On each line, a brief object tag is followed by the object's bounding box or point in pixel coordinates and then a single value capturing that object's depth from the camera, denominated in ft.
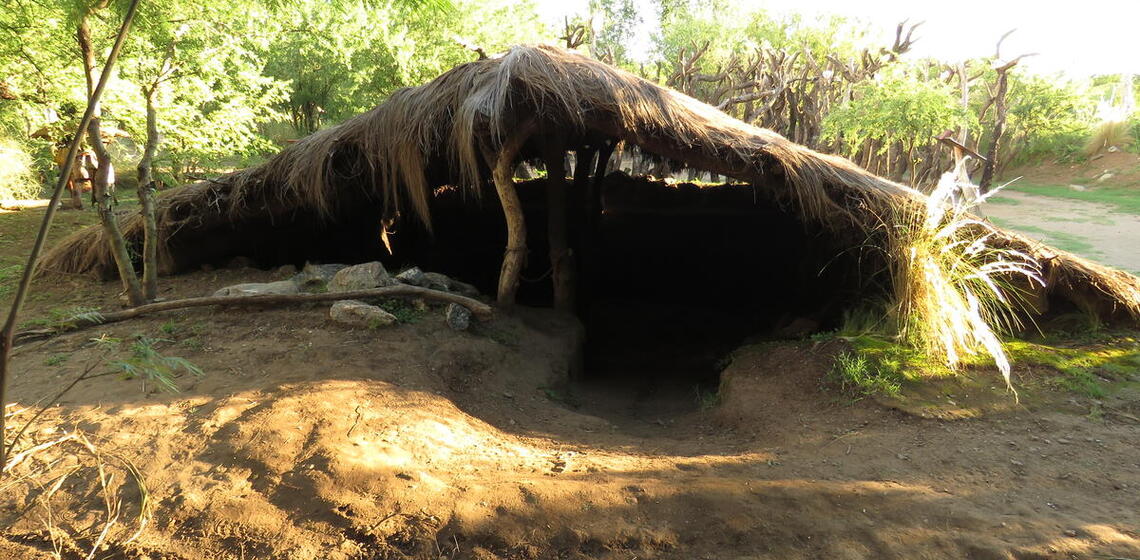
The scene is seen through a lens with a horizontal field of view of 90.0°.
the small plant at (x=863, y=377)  13.43
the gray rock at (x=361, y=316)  15.62
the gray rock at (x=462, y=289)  19.58
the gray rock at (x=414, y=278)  18.24
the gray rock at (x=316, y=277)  18.38
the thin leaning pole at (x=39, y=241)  5.00
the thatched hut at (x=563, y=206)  16.20
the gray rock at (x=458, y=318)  16.43
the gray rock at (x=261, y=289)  17.13
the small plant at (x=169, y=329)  15.20
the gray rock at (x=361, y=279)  17.61
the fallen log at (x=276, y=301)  15.75
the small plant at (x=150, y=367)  6.80
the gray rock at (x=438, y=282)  18.71
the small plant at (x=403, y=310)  16.35
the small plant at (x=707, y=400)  16.74
